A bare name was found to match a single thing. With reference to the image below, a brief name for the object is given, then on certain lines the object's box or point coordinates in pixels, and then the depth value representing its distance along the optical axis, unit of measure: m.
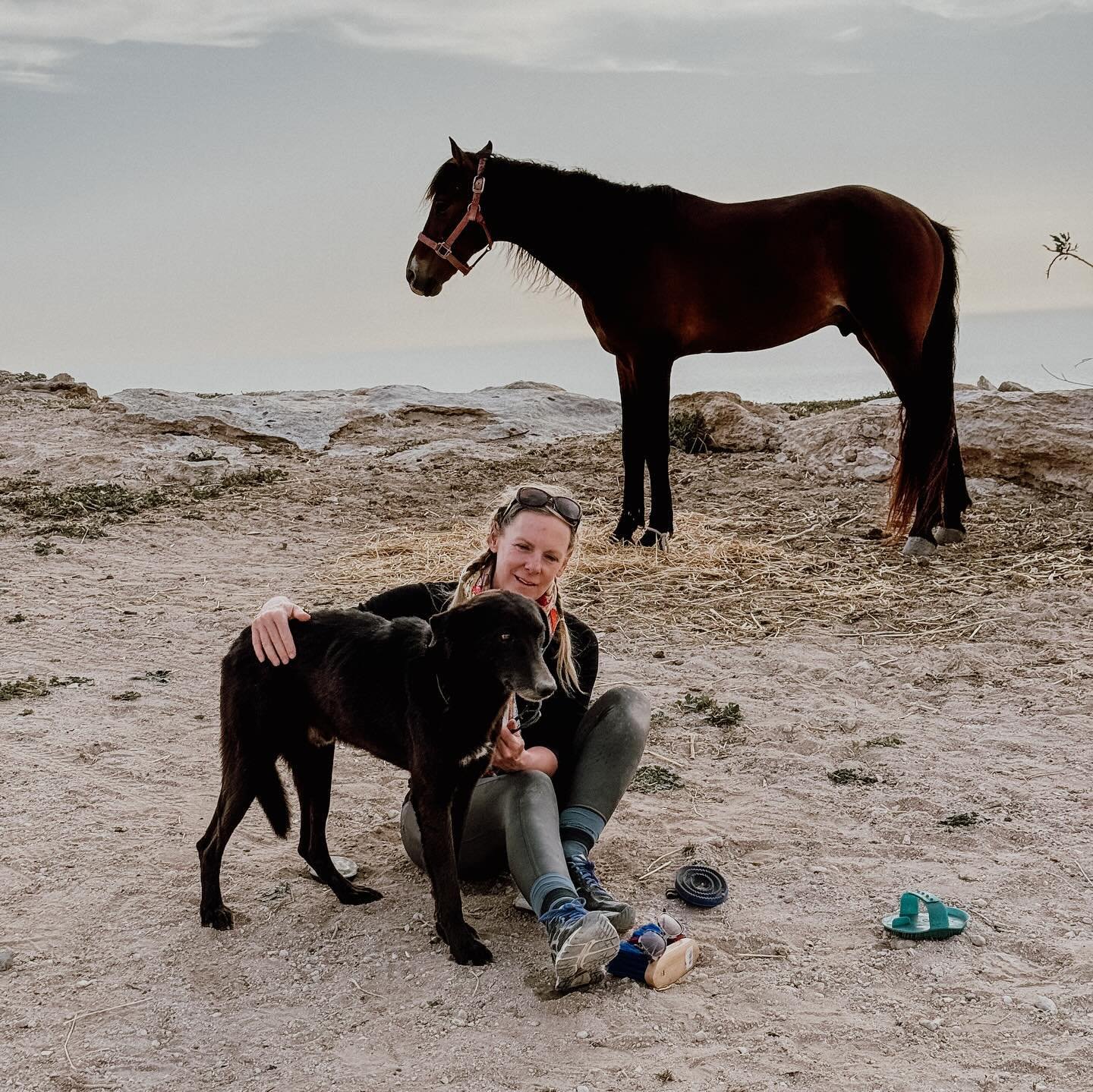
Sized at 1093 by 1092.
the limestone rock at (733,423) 10.23
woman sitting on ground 2.76
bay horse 6.79
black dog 2.56
